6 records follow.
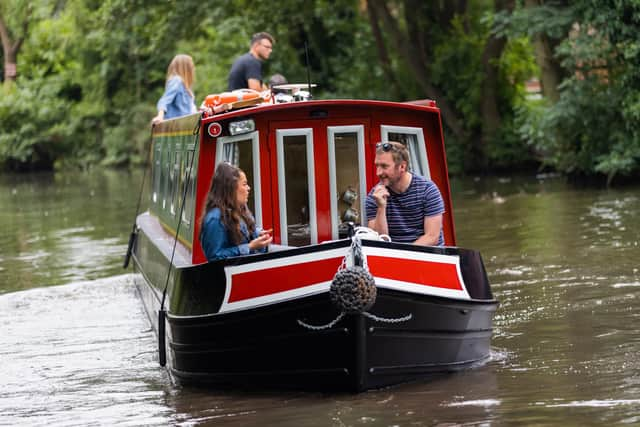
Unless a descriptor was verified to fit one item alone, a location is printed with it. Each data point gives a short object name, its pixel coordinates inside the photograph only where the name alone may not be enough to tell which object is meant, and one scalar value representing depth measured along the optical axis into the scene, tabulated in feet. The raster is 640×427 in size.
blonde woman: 65.35
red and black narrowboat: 39.63
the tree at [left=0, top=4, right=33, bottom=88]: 272.93
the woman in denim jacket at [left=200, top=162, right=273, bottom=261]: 41.68
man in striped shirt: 42.69
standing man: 67.81
